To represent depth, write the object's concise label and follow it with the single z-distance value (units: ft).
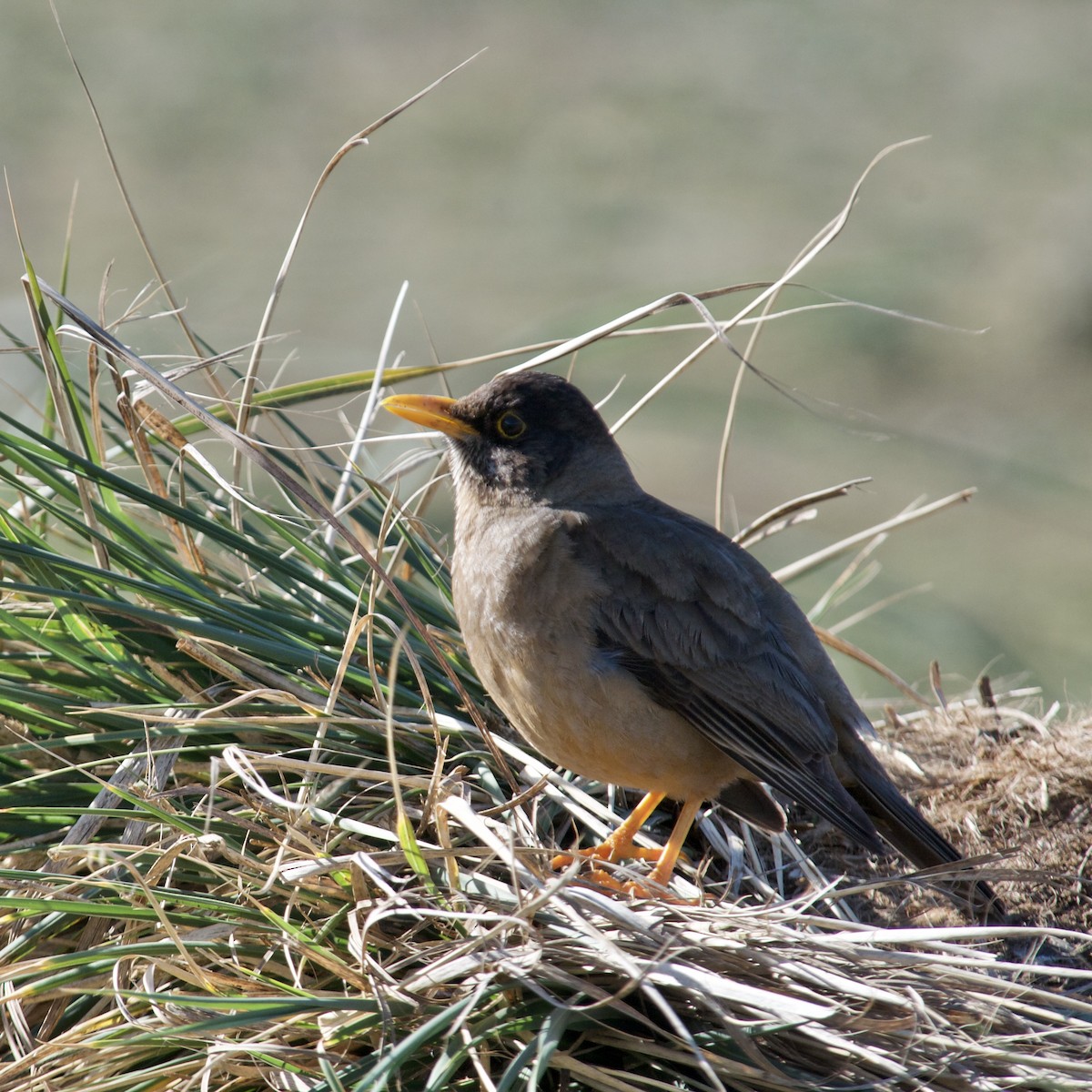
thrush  22.62
